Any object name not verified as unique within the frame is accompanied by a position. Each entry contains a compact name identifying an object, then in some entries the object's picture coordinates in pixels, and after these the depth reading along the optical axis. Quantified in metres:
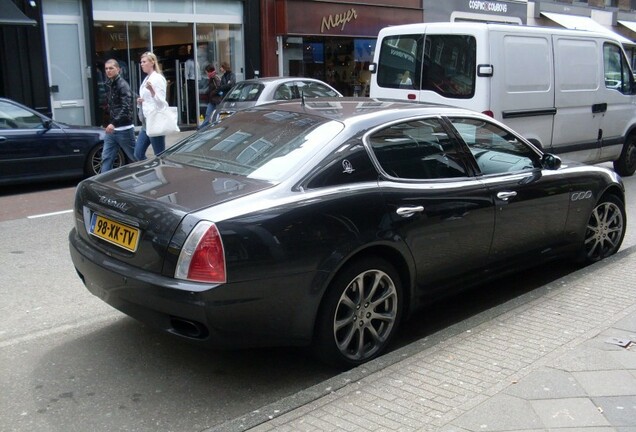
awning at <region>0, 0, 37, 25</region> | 13.25
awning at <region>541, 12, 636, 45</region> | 27.69
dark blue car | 9.79
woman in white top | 9.22
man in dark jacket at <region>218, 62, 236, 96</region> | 17.09
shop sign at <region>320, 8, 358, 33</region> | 19.83
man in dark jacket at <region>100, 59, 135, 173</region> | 9.23
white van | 8.55
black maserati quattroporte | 3.55
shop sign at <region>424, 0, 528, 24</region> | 23.48
